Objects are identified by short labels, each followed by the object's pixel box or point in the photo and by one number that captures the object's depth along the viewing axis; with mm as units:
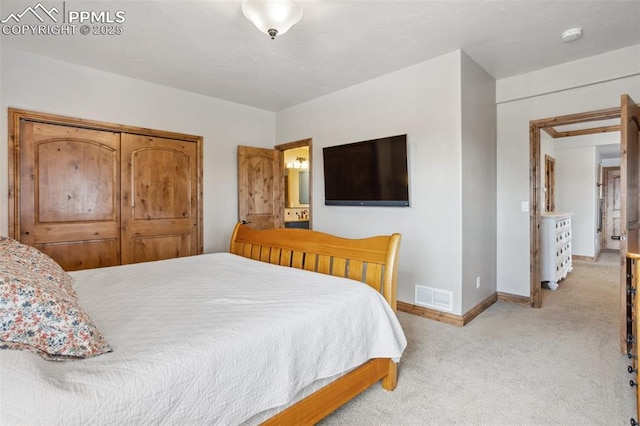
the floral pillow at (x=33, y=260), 1403
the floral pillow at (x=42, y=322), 927
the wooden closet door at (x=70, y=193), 3023
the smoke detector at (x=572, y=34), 2643
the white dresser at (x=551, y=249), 4277
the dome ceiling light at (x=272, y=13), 1983
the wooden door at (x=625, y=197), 2395
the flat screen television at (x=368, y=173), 3420
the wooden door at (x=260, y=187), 4520
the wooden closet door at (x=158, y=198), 3604
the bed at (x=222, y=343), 895
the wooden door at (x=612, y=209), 7441
